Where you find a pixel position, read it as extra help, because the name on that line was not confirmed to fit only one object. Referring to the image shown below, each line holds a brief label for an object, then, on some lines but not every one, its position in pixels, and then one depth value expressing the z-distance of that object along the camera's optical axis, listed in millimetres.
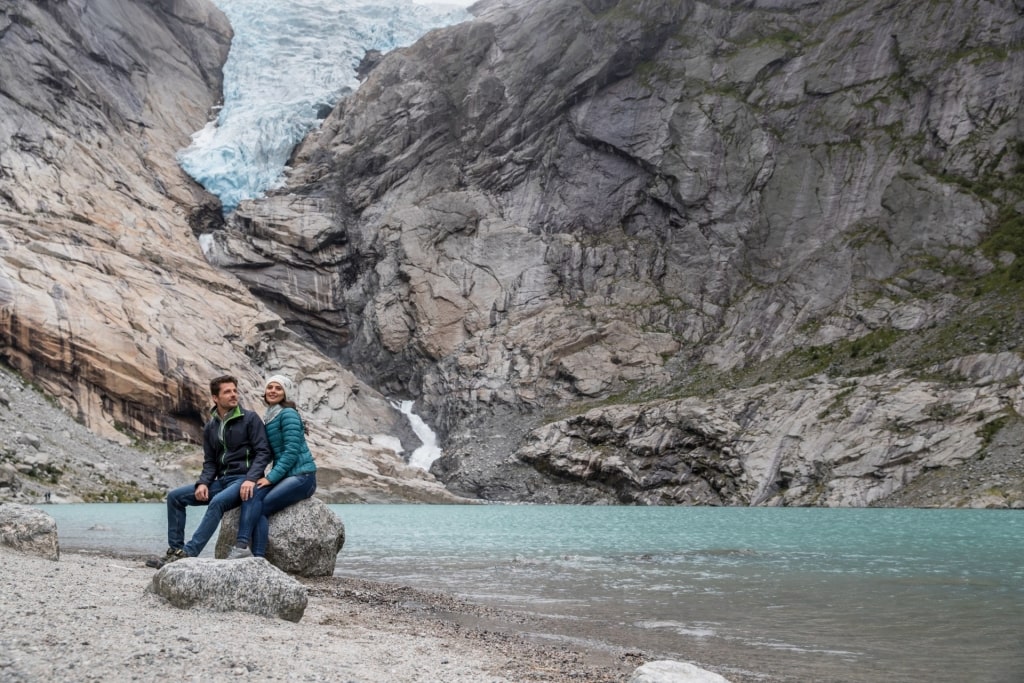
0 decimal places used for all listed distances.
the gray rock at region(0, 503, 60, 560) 10750
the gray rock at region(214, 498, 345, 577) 11207
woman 10188
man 9984
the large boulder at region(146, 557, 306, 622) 7660
